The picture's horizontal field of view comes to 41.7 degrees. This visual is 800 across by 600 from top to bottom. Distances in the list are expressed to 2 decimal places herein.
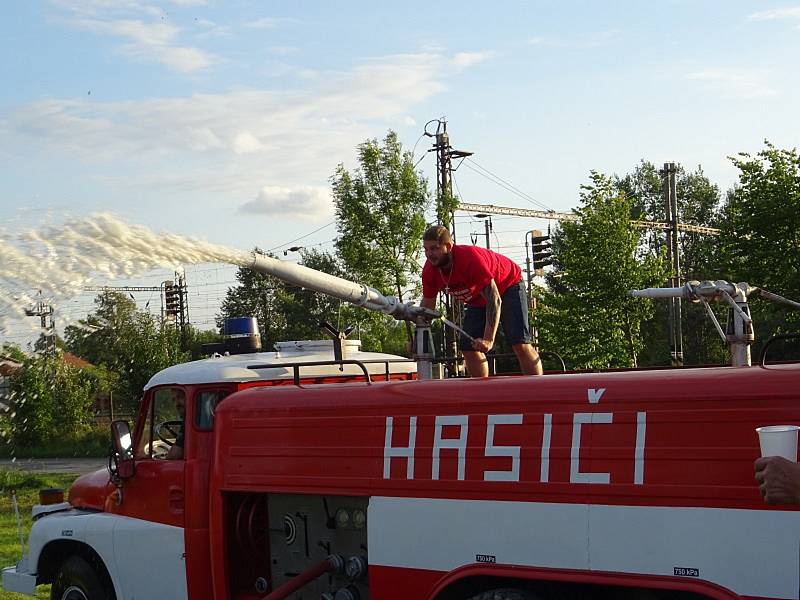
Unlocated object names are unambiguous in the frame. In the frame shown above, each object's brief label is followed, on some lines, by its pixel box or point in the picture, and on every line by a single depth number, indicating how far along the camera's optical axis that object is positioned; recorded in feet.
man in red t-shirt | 24.63
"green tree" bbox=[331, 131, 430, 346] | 87.86
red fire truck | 15.79
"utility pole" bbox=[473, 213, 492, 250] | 150.41
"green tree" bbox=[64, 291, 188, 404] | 144.87
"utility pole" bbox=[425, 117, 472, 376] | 94.02
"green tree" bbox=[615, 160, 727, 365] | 191.11
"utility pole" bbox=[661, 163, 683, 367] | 125.08
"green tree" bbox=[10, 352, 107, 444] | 145.48
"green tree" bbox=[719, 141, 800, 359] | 83.46
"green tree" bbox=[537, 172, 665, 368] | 96.48
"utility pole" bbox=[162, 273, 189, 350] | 179.08
